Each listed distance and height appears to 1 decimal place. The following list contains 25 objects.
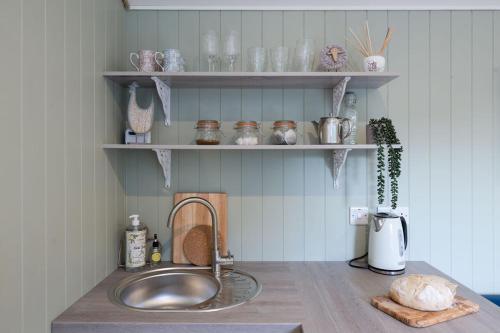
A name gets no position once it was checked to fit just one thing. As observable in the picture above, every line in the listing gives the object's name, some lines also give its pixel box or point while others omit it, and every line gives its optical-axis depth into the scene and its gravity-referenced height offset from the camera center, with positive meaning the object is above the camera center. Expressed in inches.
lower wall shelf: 52.7 +3.2
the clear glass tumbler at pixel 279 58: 56.6 +19.5
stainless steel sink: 51.8 -20.6
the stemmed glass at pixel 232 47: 56.2 +21.4
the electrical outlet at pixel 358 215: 62.8 -9.8
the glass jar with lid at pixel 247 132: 55.7 +6.1
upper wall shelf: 53.1 +15.6
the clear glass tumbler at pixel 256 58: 55.8 +19.3
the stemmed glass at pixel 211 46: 56.1 +21.7
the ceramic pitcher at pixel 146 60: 55.3 +18.7
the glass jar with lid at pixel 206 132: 55.9 +6.1
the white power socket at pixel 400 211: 62.6 -8.9
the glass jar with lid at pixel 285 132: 55.0 +6.0
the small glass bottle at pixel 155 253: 60.3 -16.7
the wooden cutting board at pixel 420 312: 39.9 -19.4
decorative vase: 54.8 +18.0
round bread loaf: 41.9 -17.3
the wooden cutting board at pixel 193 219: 61.4 -10.4
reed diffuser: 54.9 +21.2
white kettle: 55.7 -14.0
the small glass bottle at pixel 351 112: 57.8 +10.5
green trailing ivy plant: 54.4 +3.0
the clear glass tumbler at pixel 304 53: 56.2 +20.5
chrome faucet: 56.4 -14.2
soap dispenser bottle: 57.4 -14.8
